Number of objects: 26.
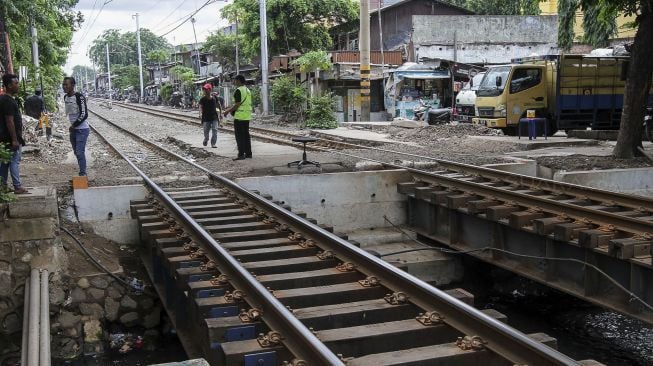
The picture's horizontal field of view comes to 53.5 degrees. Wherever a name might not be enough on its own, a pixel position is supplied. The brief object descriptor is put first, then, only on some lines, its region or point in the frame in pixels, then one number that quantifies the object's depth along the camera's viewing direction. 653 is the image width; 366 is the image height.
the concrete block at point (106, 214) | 9.49
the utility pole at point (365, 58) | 25.45
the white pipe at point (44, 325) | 5.02
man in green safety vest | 14.03
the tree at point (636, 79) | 13.05
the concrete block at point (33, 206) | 7.38
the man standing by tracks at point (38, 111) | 22.39
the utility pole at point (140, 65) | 78.39
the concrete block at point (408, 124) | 24.94
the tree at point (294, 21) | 42.50
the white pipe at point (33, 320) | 5.07
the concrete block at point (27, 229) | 7.32
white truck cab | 25.34
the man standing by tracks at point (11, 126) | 8.55
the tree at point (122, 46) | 126.06
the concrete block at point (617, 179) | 11.13
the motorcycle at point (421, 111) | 31.02
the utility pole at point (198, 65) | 75.59
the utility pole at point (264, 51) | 34.12
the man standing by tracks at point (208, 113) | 17.38
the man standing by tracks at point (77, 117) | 10.43
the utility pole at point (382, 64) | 36.13
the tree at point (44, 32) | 16.11
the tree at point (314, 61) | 33.66
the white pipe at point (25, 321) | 5.39
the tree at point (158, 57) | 96.00
